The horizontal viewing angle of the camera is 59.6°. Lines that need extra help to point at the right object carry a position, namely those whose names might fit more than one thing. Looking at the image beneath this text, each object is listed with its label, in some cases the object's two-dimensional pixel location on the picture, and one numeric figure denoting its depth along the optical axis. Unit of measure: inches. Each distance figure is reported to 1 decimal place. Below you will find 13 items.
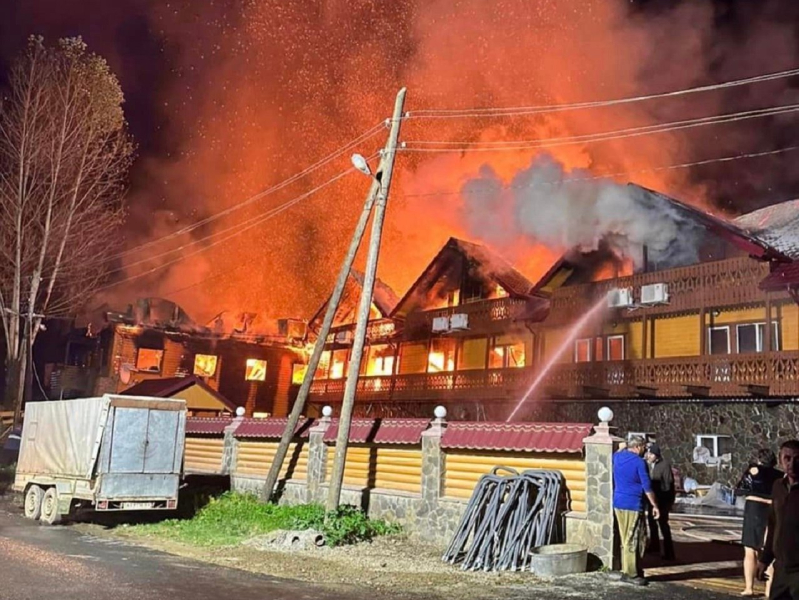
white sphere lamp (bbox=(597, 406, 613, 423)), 426.0
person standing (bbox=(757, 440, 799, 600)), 181.9
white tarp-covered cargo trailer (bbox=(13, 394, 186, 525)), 576.1
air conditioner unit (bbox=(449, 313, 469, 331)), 1332.4
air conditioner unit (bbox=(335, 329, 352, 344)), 1649.9
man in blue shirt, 392.8
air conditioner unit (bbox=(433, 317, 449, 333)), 1370.6
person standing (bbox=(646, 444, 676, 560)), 463.5
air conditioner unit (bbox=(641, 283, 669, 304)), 1001.5
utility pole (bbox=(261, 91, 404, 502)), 630.5
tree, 1103.0
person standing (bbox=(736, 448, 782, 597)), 339.3
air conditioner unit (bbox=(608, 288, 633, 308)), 1050.1
